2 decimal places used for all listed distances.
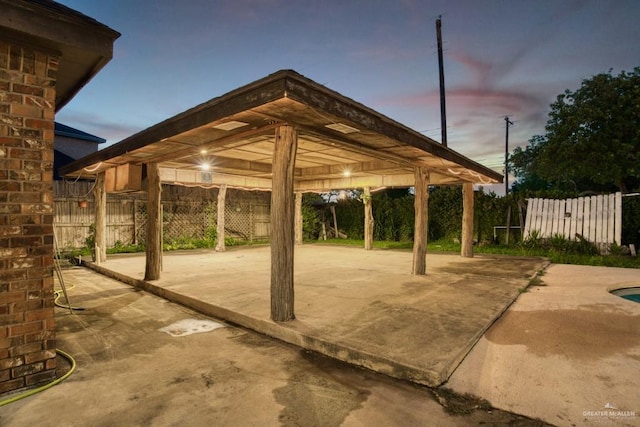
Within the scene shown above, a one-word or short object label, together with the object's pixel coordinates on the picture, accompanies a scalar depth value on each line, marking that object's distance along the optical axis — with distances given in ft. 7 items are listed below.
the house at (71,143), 48.44
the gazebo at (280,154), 11.86
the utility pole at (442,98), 47.29
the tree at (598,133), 45.11
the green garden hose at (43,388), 8.33
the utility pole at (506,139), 96.62
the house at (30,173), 8.52
